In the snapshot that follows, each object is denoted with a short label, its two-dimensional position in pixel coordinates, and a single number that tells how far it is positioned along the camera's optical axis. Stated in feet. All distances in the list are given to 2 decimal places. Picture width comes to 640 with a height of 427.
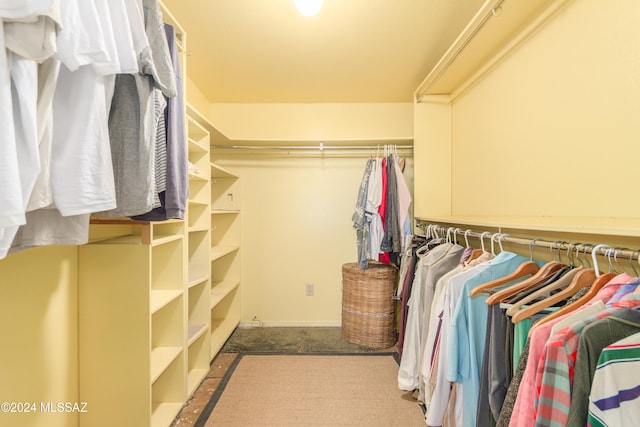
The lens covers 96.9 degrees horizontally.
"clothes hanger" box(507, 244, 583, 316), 3.08
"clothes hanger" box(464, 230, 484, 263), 4.85
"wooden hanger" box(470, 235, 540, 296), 3.70
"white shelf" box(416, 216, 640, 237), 2.54
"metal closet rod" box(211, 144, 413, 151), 9.08
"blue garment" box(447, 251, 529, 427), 3.86
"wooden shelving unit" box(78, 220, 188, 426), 4.44
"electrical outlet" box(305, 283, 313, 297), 9.87
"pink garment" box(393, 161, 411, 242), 7.92
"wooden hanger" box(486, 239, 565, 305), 3.36
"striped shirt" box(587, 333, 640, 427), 1.96
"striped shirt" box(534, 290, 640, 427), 2.31
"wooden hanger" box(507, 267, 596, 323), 2.91
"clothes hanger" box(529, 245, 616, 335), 2.72
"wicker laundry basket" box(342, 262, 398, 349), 8.02
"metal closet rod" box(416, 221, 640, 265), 2.74
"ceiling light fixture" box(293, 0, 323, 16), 4.53
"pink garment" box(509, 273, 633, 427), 2.56
